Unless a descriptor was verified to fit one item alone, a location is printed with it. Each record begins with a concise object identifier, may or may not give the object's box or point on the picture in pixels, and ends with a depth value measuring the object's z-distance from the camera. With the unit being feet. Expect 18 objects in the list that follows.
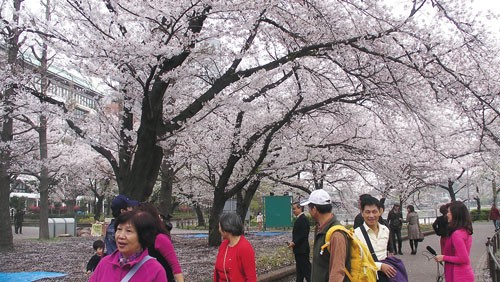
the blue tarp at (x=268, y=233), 79.05
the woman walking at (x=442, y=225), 22.21
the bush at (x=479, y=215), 130.41
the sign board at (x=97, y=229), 66.64
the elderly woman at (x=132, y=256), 8.89
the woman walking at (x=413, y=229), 45.96
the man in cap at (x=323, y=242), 11.78
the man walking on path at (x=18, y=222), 94.12
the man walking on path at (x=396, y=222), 46.85
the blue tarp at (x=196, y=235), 76.49
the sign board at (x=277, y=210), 63.62
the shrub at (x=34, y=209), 153.01
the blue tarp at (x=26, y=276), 32.55
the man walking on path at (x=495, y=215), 70.49
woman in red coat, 14.30
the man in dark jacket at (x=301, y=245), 25.88
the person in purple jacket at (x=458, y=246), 16.21
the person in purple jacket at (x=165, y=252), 13.70
